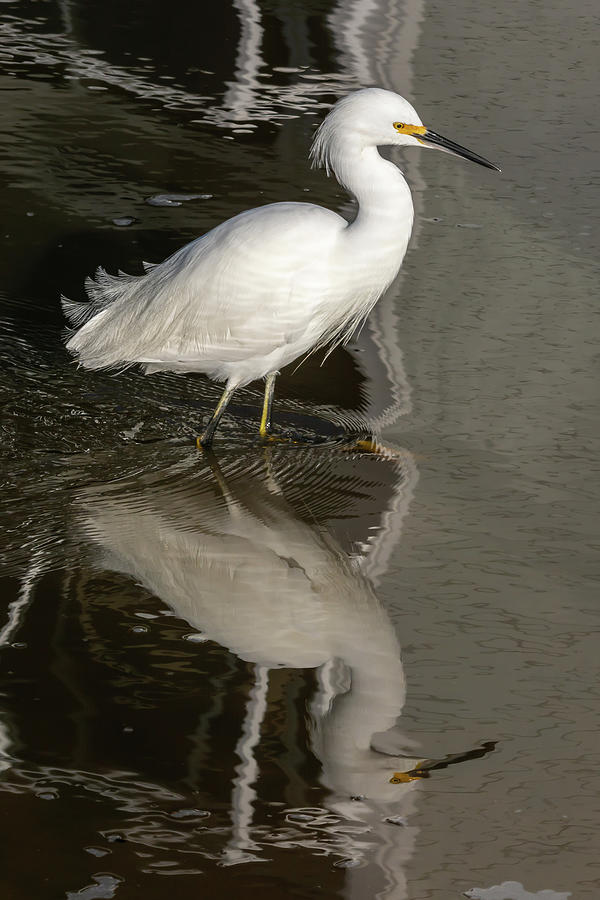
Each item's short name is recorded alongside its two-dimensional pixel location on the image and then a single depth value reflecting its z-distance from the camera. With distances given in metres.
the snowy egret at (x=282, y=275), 7.43
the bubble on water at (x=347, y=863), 4.30
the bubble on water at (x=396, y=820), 4.54
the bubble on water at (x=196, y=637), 5.67
